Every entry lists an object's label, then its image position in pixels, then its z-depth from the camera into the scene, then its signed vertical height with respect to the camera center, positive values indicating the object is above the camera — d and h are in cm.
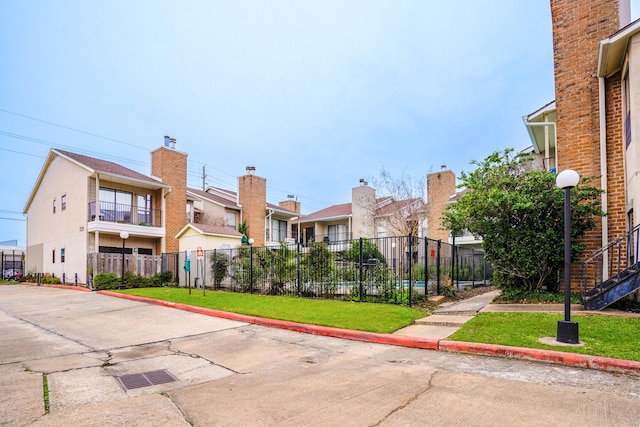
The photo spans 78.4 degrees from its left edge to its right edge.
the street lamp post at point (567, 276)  623 -71
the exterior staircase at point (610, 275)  820 -99
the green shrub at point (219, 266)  1764 -139
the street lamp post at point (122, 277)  1886 -209
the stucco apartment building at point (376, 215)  2909 +154
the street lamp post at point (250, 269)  1543 -137
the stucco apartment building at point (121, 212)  2227 +159
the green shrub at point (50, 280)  2425 -272
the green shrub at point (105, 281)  1905 -223
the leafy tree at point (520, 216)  998 +46
